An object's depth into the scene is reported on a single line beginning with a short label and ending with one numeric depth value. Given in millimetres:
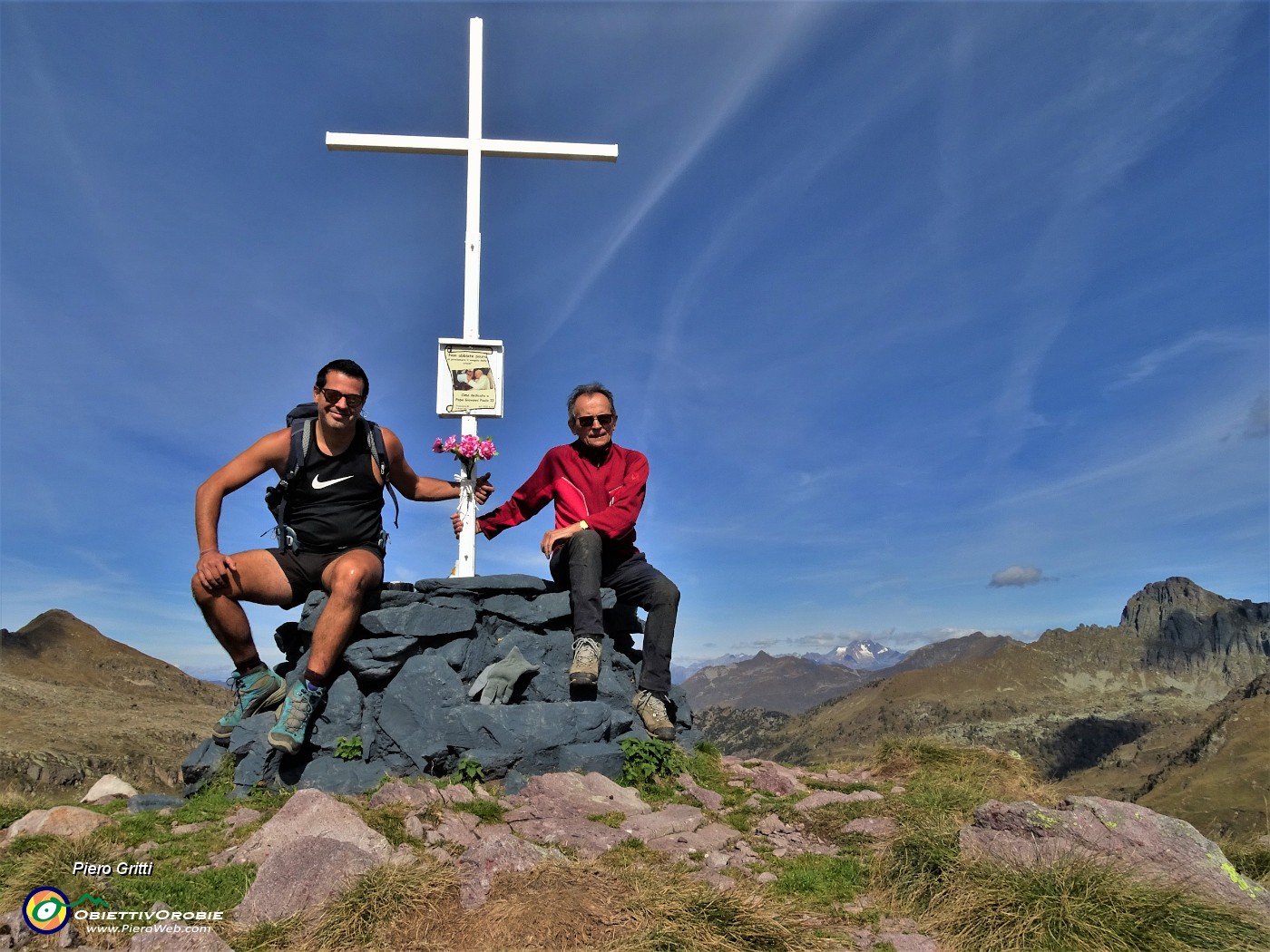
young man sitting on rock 5973
